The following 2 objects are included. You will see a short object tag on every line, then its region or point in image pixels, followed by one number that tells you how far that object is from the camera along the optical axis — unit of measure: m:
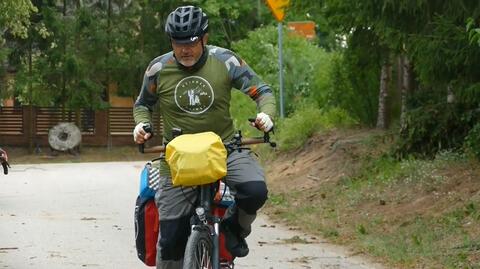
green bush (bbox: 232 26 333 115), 22.89
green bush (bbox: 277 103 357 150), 20.05
